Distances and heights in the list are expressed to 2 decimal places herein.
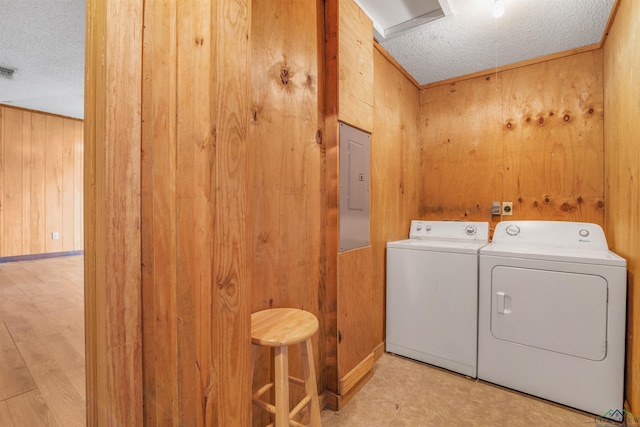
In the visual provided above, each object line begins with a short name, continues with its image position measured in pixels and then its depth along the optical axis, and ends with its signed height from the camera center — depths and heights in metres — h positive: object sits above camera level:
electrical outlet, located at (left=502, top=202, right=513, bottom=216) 2.32 +0.02
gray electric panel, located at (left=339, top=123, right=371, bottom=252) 1.59 +0.14
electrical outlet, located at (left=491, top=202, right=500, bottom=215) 2.37 +0.02
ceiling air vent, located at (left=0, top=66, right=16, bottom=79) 3.06 +1.55
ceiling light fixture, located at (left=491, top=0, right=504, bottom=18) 1.65 +1.20
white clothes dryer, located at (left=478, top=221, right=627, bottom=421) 1.45 -0.61
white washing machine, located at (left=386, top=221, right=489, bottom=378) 1.83 -0.61
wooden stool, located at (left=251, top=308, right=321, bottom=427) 0.96 -0.46
